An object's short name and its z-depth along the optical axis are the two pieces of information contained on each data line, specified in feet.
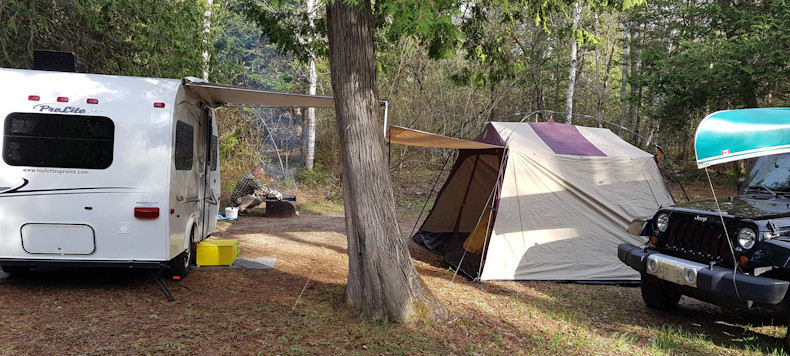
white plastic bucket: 39.93
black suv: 14.42
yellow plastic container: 22.24
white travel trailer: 18.12
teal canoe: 14.40
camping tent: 23.97
